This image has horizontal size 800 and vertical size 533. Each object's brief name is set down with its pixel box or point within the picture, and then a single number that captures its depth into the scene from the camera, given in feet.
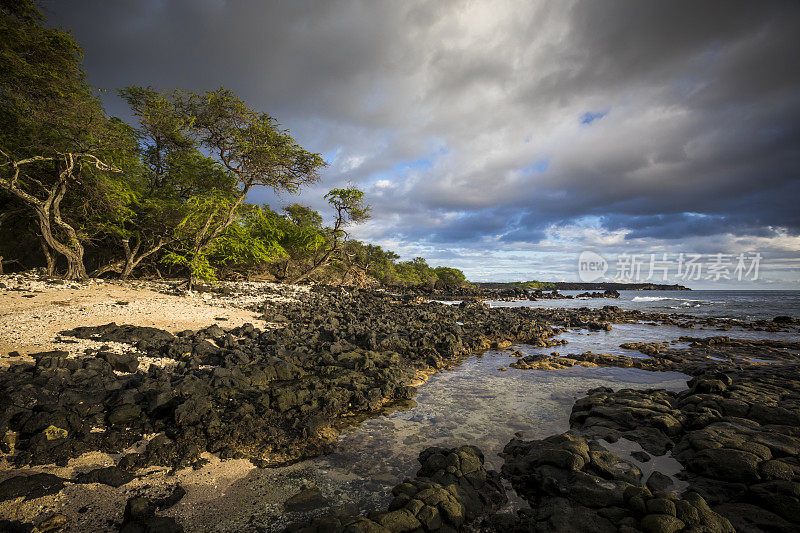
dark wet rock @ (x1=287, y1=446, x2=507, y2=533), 10.94
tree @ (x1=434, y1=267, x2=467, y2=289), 279.08
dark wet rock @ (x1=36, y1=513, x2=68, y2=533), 10.70
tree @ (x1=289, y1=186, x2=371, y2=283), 94.48
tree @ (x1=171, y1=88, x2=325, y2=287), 59.26
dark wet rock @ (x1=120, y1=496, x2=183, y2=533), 10.96
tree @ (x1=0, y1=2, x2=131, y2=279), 38.65
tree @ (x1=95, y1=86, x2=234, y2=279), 60.49
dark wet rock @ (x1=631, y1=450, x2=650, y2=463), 17.67
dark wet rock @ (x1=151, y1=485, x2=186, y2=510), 12.52
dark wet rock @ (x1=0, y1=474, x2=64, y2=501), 11.84
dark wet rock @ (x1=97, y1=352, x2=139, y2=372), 24.49
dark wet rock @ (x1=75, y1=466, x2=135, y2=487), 13.32
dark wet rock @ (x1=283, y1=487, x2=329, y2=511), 13.33
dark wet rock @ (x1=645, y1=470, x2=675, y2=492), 14.92
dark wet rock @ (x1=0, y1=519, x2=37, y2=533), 10.30
